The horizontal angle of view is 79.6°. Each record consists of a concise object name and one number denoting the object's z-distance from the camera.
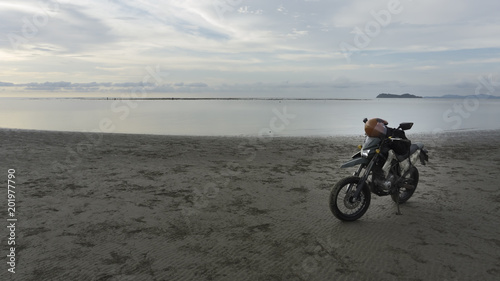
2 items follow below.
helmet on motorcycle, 4.82
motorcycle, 4.79
